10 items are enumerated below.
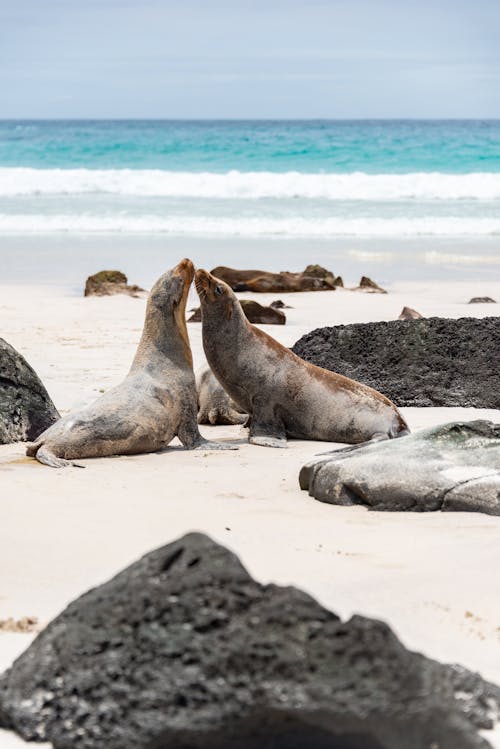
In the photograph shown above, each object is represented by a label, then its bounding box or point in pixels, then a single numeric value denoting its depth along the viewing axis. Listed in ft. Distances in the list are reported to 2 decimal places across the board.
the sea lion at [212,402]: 55.77
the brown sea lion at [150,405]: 45.29
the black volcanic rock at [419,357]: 57.21
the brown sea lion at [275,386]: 50.98
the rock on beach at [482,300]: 93.96
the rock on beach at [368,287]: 103.97
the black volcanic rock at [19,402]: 49.34
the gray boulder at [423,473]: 35.45
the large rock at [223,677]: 17.57
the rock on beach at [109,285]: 99.50
